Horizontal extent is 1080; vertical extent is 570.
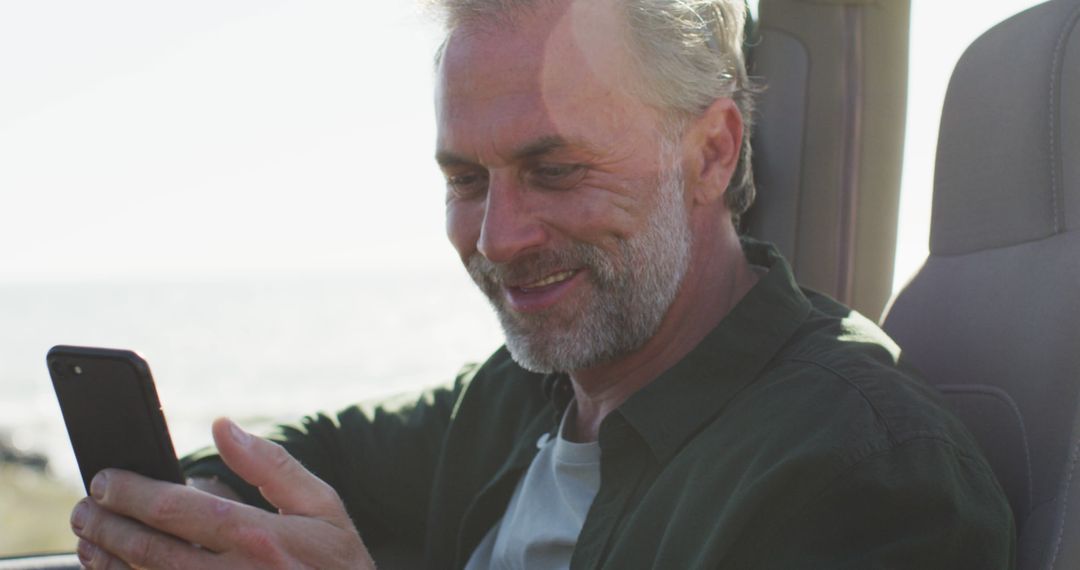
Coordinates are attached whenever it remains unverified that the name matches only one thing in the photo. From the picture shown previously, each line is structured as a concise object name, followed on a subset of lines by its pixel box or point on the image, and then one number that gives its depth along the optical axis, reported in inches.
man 53.8
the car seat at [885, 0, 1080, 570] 56.2
